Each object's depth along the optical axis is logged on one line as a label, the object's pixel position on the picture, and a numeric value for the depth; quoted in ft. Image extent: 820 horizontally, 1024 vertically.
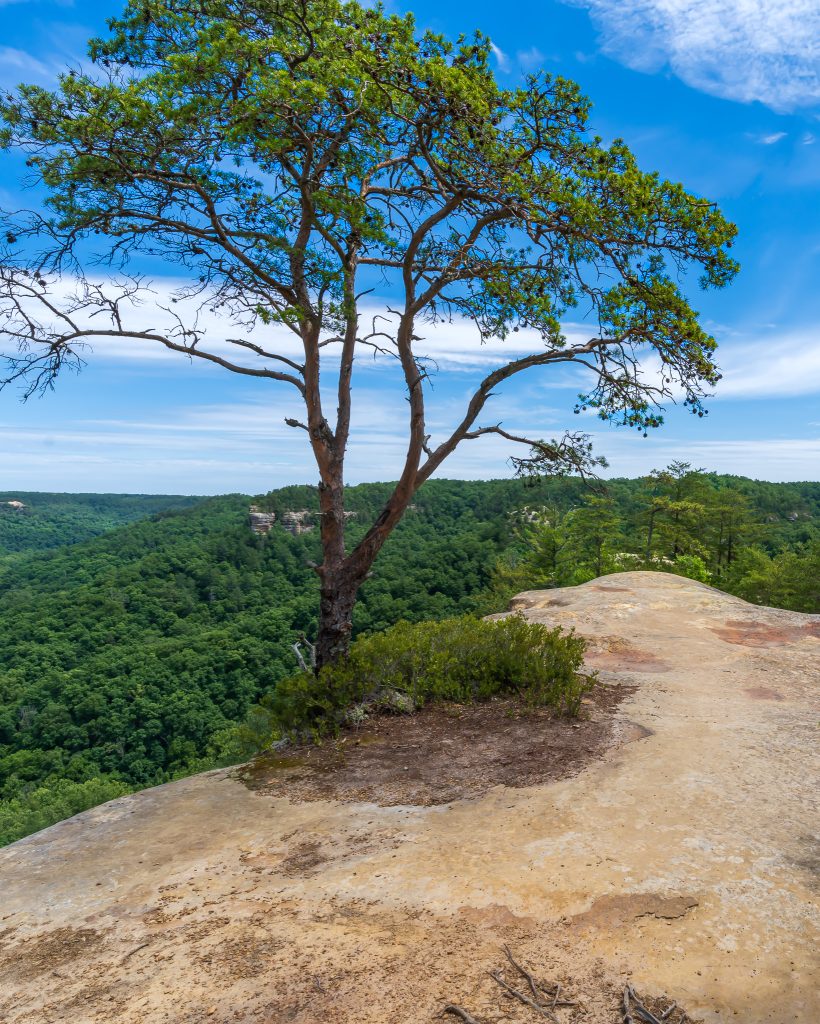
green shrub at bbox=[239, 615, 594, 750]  22.68
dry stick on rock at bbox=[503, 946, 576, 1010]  8.59
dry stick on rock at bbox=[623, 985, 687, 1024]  8.09
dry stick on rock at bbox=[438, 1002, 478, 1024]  8.21
